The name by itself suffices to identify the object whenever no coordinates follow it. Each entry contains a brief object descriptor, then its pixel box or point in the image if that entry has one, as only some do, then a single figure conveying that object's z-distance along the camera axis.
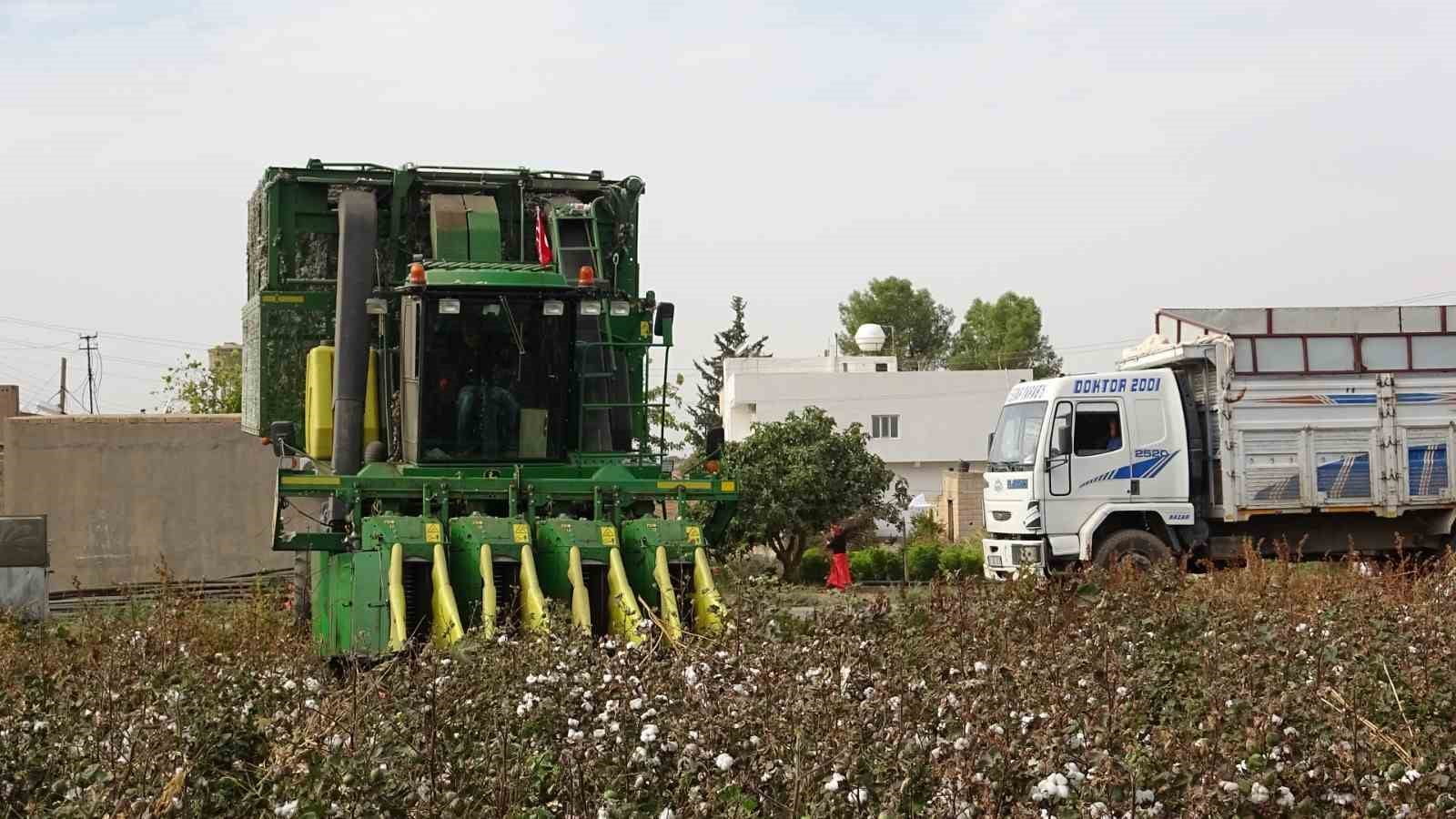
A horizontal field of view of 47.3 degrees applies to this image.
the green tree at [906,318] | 109.00
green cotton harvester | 10.80
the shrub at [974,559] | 31.17
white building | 67.12
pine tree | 66.25
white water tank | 74.75
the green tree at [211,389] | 50.34
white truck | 20.03
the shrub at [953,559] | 32.56
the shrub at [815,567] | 33.50
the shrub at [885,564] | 32.97
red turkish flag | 14.44
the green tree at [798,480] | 33.62
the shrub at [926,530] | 46.94
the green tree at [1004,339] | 102.99
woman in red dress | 24.34
